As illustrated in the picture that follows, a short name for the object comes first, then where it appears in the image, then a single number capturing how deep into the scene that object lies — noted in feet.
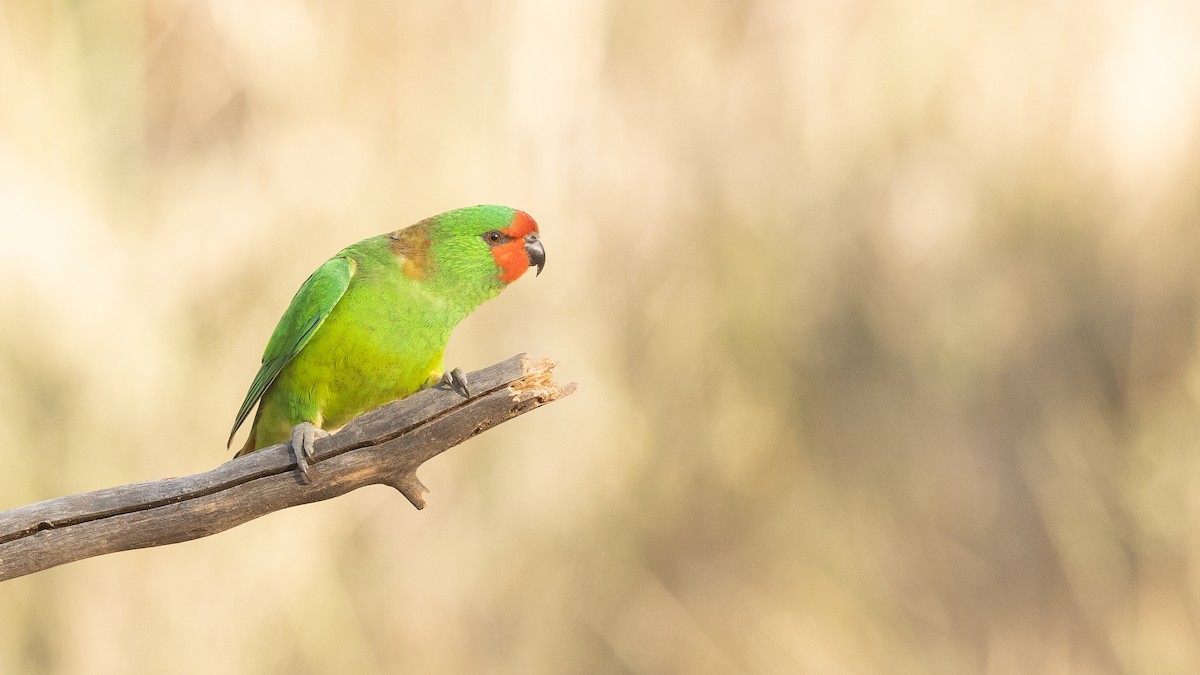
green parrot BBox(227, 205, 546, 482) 21.26
